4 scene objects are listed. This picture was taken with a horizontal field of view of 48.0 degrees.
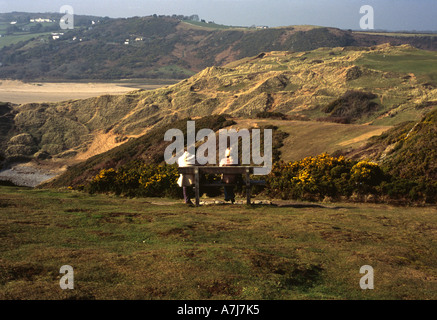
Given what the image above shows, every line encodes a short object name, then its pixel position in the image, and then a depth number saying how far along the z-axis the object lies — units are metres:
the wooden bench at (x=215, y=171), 13.34
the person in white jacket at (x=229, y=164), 13.88
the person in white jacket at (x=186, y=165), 13.77
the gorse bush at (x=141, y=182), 16.56
